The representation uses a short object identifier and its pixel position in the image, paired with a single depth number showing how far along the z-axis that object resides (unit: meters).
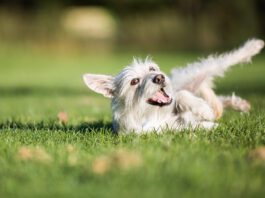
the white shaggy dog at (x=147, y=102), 6.92
